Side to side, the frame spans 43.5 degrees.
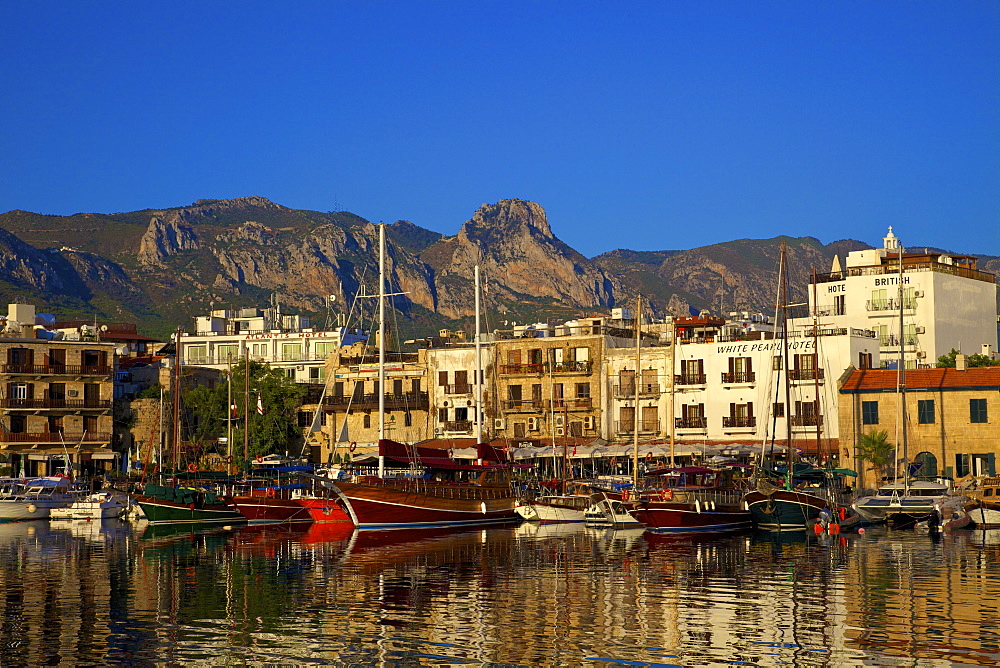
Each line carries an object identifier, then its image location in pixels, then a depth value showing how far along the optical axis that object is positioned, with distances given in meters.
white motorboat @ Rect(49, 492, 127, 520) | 70.38
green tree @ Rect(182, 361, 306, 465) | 90.94
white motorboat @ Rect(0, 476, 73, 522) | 71.75
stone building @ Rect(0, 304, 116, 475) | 88.00
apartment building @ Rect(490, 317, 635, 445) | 84.44
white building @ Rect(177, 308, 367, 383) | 108.88
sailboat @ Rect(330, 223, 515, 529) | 56.59
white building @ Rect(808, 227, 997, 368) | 86.94
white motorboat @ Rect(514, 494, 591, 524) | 62.47
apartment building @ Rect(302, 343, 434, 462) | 90.06
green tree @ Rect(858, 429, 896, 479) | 70.12
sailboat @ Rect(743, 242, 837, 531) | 56.81
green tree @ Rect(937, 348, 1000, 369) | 79.69
